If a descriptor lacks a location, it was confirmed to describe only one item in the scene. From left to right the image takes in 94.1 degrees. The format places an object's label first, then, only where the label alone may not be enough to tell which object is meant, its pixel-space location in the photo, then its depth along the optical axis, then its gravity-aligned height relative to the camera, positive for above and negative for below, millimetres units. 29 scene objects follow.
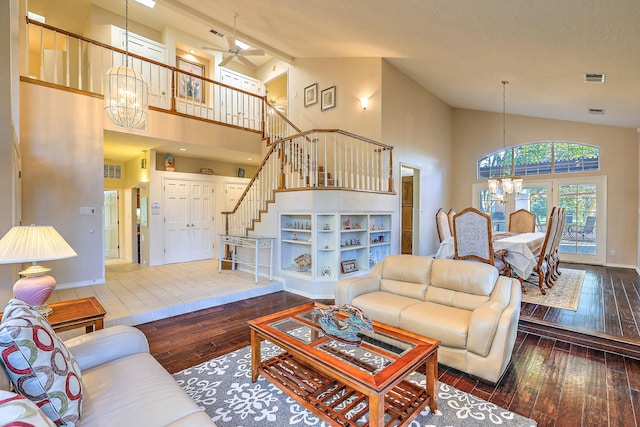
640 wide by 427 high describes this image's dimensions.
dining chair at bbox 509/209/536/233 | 6320 -282
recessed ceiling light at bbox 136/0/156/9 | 5596 +4085
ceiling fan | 5367 +2891
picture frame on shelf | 5000 -982
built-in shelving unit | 4789 -601
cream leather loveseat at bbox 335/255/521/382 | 2289 -912
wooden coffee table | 1661 -997
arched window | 6746 +1208
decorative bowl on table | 2074 -829
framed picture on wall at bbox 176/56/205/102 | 7422 +3191
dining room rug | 3946 -1244
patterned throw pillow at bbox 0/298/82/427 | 1132 -635
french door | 6520 +22
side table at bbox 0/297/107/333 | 2199 -826
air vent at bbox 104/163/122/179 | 7699 +963
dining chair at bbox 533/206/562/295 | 4402 -544
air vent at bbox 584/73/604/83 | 3909 +1758
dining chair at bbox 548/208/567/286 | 4844 -715
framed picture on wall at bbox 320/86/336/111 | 6613 +2497
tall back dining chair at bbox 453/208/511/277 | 4012 -396
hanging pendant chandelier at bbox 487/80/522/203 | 5207 +409
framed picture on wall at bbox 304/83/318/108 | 6980 +2724
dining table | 4340 -639
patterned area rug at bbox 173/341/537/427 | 1908 -1366
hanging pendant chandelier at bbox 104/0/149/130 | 3785 +1446
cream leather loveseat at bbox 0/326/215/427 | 1292 -911
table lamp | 1946 -305
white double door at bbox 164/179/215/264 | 6855 -295
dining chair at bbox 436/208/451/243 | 5426 -303
